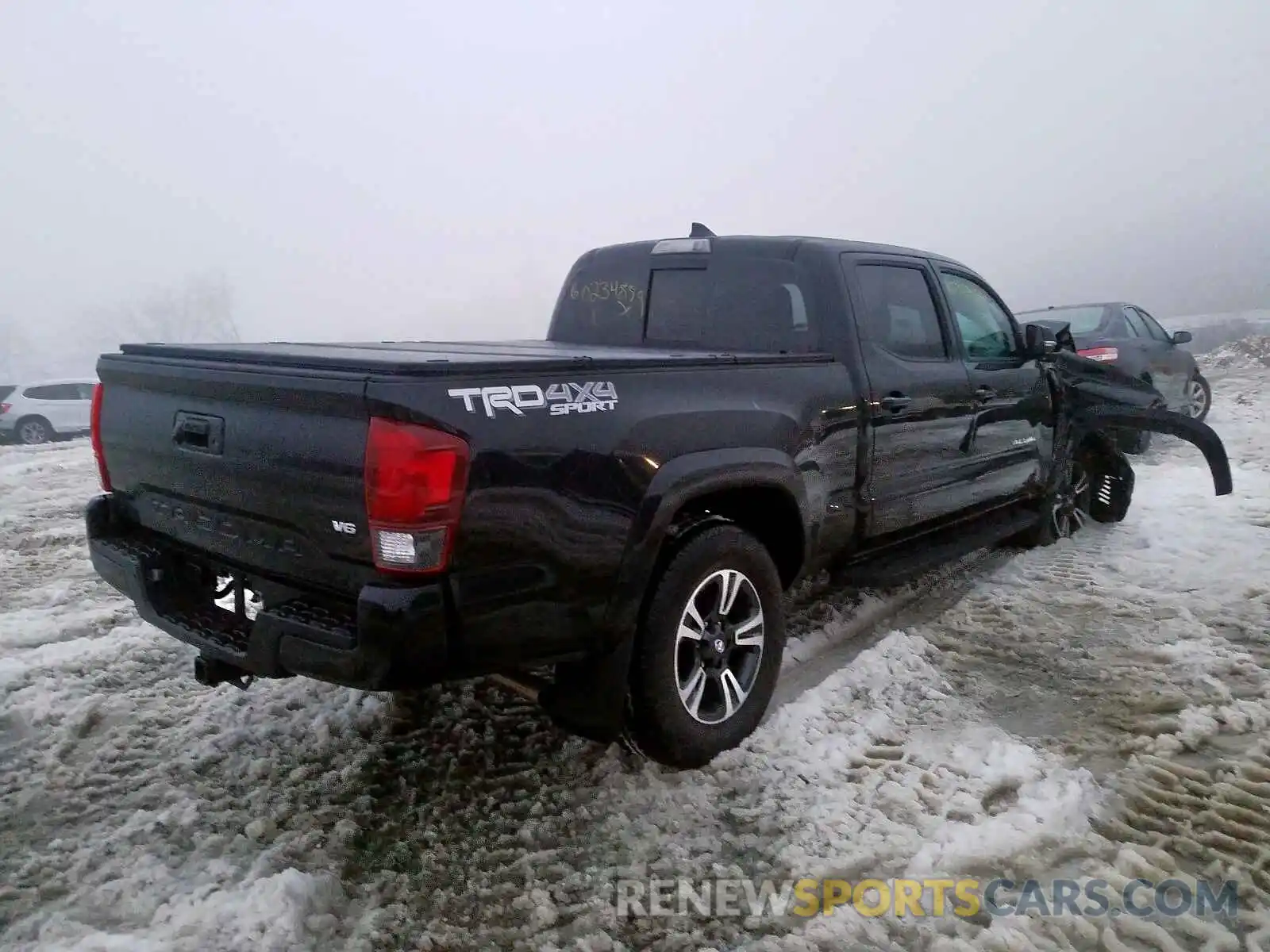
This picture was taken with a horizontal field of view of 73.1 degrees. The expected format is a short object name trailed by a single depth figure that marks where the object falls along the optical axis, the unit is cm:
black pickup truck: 226
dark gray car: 940
